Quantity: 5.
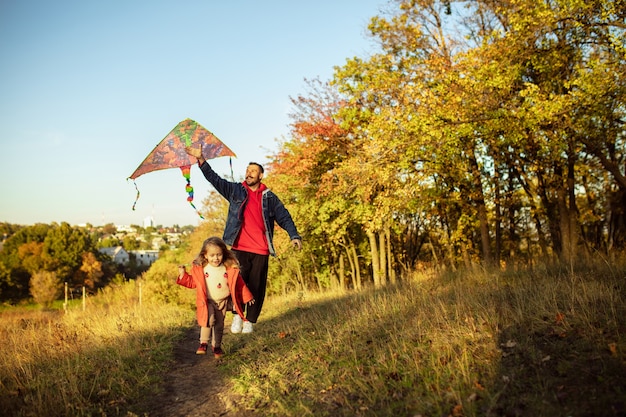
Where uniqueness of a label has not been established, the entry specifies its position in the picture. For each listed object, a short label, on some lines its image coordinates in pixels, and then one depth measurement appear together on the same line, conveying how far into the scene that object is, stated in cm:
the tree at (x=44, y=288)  6109
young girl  584
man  653
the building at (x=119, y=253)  12839
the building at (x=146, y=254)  15602
